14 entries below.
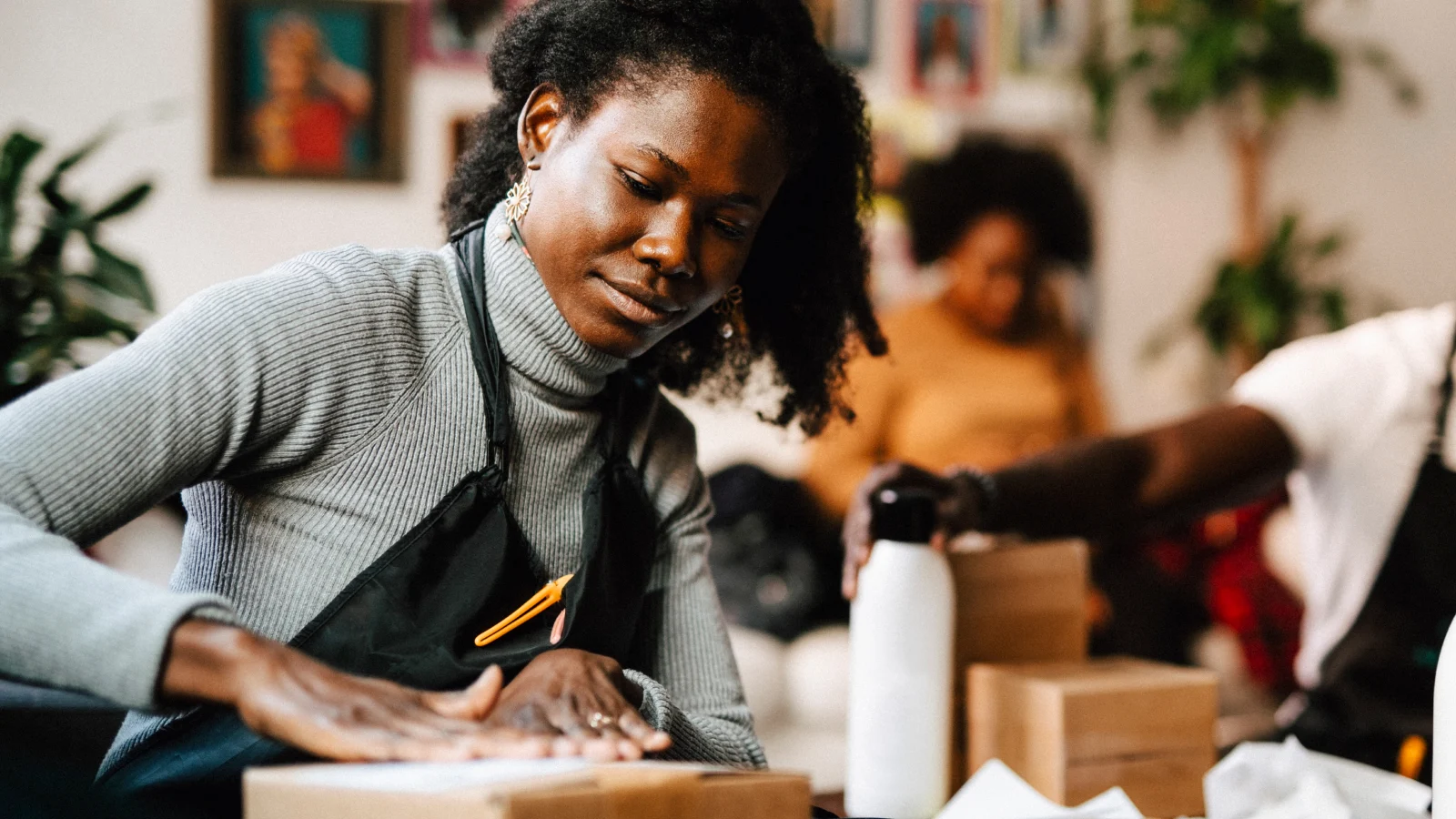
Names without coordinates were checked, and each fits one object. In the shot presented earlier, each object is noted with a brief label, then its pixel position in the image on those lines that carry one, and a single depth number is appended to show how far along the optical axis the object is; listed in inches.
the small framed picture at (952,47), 132.3
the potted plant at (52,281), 50.6
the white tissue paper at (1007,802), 34.5
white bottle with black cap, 41.9
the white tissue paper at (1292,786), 37.7
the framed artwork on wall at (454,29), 115.9
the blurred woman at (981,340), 109.6
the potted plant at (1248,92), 131.0
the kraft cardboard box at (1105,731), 42.0
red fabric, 110.2
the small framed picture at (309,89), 109.9
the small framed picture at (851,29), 128.6
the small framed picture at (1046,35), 135.9
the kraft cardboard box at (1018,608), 47.3
